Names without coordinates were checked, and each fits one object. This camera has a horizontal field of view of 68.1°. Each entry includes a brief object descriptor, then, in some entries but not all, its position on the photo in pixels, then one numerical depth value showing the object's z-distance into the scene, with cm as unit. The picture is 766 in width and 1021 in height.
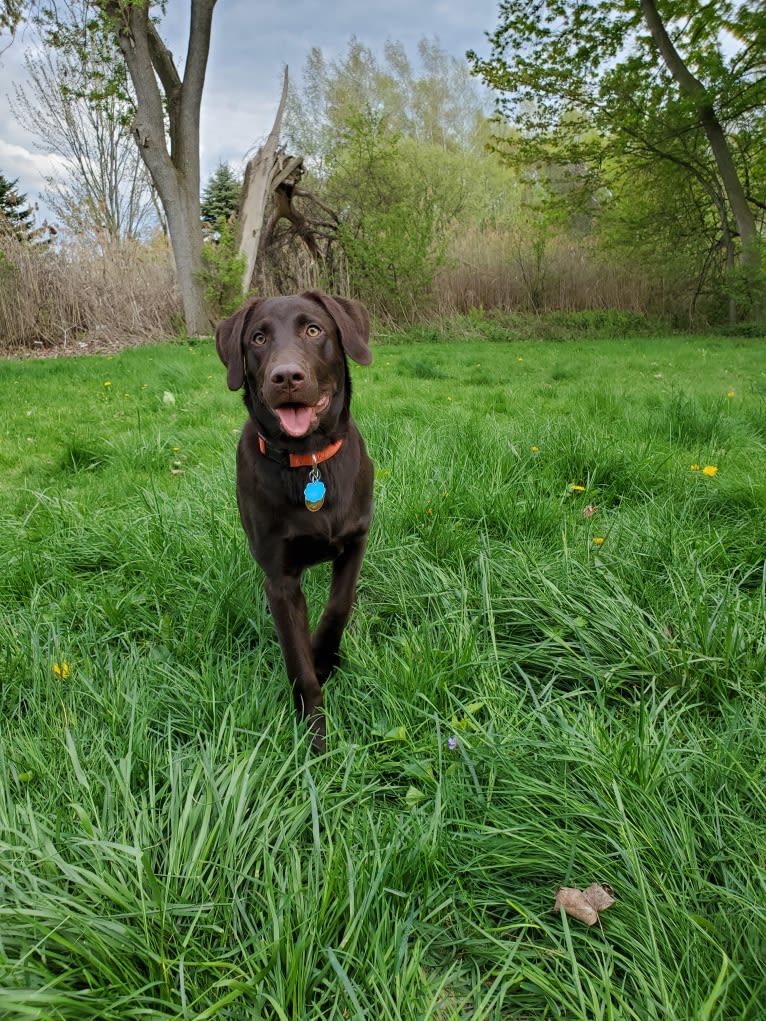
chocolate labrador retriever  173
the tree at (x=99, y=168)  2197
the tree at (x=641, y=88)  1238
